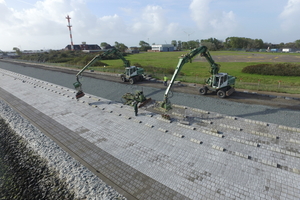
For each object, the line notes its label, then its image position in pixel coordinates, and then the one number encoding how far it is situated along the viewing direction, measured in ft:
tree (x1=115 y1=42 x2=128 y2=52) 446.40
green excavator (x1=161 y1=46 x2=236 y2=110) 65.74
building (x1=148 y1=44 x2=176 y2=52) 511.89
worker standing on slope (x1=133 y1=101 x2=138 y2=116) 56.56
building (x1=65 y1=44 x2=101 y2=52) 464.65
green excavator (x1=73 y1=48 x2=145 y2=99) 94.32
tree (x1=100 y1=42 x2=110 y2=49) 536.42
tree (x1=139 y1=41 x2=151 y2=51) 535.10
